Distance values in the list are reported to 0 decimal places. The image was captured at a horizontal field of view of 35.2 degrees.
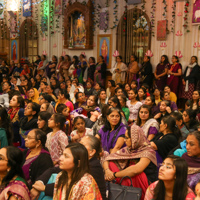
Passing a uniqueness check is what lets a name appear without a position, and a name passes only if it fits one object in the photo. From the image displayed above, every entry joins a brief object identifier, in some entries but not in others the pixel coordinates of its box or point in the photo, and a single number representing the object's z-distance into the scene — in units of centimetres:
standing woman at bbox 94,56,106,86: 1119
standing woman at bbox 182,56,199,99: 885
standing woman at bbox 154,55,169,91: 960
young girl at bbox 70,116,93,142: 427
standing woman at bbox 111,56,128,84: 1062
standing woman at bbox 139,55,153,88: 994
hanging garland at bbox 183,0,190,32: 912
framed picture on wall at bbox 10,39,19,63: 1538
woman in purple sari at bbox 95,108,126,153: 383
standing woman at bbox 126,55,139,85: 1027
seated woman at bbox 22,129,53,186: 307
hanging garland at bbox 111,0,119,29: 1105
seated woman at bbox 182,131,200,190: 297
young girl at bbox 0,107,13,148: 384
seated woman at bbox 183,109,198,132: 475
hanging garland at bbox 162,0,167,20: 970
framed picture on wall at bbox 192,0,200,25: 885
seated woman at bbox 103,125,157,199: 306
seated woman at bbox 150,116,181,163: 383
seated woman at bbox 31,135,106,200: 266
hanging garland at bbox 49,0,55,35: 1342
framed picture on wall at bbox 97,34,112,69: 1149
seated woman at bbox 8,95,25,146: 491
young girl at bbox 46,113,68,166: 382
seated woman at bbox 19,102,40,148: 452
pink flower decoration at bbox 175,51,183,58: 948
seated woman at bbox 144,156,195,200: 237
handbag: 268
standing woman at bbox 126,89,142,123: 607
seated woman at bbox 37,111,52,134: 422
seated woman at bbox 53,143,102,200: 226
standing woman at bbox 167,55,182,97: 931
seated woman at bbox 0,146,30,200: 241
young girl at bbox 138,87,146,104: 691
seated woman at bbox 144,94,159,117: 601
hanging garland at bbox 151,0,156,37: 999
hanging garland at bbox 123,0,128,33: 1075
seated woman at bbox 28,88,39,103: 676
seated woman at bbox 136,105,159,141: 445
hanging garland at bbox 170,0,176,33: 950
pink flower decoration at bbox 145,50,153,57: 1016
